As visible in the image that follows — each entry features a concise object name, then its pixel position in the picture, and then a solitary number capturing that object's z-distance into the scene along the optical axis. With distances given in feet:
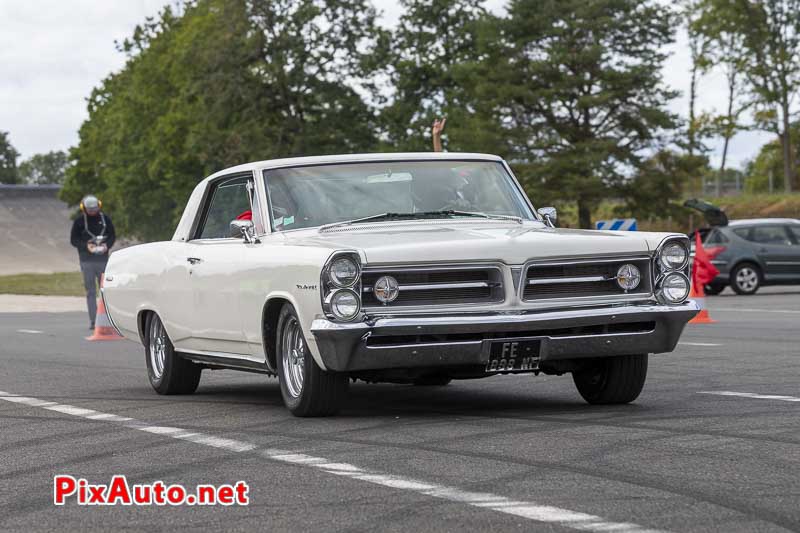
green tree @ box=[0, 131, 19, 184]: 576.20
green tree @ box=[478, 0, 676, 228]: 178.19
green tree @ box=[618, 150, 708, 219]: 186.39
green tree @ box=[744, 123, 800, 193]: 276.25
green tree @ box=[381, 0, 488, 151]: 203.00
